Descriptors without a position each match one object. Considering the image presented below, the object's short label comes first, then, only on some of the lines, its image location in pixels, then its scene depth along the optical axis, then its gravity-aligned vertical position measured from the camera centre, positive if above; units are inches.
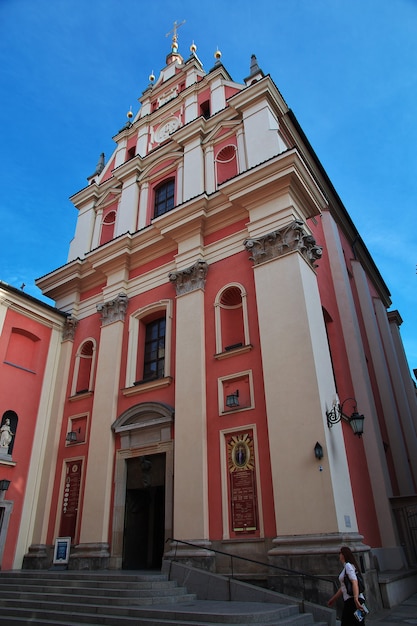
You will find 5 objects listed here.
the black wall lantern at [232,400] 443.2 +132.1
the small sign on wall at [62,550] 487.8 +4.9
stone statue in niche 543.5 +129.3
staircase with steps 269.9 -32.7
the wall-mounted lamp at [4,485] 522.0 +74.6
